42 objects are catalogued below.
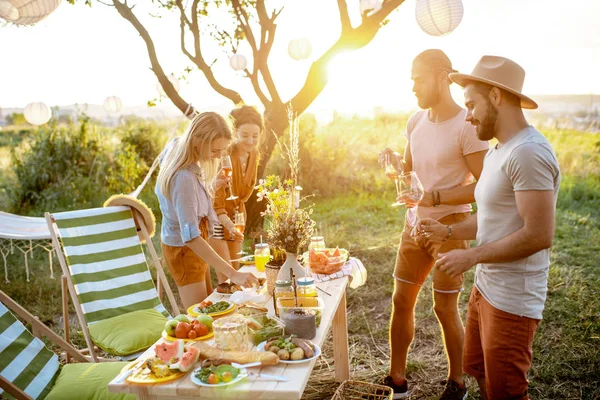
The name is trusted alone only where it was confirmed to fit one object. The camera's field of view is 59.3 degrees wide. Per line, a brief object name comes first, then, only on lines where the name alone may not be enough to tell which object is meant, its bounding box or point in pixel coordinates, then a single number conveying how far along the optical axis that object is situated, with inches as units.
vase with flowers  104.0
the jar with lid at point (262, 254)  118.7
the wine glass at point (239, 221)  128.9
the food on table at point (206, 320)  86.3
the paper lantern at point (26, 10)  159.5
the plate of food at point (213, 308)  92.8
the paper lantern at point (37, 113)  326.3
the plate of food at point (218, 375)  69.4
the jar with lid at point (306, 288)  94.9
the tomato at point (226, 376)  69.6
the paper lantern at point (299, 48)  235.3
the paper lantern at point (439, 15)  173.0
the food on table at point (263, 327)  81.8
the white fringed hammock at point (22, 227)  199.2
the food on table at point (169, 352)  74.2
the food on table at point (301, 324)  83.4
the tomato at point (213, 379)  69.2
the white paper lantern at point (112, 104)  355.9
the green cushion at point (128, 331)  111.5
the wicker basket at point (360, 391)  111.2
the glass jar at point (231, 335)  78.2
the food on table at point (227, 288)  106.4
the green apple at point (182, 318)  87.0
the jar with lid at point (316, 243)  124.6
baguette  74.1
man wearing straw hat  74.7
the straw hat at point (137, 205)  139.4
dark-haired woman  143.7
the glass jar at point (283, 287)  95.1
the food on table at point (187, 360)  72.7
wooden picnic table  68.2
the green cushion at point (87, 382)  90.4
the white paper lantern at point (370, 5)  228.2
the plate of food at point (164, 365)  71.8
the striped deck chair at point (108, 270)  125.4
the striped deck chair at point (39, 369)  91.8
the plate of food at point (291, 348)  75.3
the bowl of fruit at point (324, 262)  117.0
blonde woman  104.7
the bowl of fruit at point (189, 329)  84.0
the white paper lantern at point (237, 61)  244.7
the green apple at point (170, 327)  84.7
